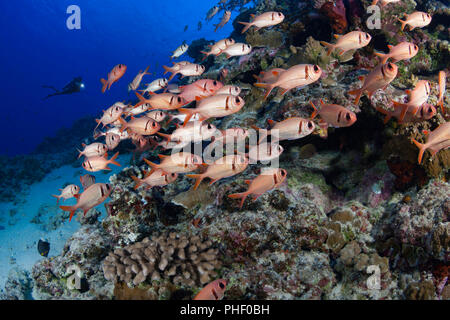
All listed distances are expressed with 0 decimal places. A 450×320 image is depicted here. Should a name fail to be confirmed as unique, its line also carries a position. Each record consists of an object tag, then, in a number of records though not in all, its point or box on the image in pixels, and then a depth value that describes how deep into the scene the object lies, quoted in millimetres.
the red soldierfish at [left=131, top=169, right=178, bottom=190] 3791
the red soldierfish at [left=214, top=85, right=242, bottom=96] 4020
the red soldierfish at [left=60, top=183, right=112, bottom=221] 3590
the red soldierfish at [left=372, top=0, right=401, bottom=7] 5725
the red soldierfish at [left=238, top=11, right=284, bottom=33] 5016
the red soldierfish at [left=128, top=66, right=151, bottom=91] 6145
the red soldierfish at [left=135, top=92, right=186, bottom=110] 3740
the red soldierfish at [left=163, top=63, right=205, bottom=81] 5520
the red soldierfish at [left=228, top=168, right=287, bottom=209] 2896
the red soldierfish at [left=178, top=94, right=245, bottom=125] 3094
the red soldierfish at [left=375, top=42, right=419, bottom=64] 3799
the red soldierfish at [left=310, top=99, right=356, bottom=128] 3162
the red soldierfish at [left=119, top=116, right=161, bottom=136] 3922
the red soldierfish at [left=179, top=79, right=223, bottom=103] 3945
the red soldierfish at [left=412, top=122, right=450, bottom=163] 2869
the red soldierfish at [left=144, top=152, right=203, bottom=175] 3328
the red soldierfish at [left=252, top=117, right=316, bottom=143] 3074
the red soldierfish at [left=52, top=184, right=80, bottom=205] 5164
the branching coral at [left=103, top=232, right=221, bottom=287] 3311
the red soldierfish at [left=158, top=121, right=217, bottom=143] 3355
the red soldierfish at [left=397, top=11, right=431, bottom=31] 4910
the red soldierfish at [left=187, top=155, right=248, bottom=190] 2887
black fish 6445
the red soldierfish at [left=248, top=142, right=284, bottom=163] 3010
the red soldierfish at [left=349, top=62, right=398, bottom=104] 3135
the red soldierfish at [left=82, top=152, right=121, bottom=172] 4434
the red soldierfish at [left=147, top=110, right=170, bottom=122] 4600
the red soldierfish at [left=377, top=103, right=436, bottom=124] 3501
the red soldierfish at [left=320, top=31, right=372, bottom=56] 3898
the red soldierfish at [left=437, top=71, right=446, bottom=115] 3595
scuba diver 10234
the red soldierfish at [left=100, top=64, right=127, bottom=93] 5314
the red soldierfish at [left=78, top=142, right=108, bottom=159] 5062
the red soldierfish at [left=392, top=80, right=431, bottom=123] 3287
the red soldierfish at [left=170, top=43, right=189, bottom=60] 7539
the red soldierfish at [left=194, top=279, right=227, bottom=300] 2645
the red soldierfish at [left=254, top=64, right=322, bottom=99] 3207
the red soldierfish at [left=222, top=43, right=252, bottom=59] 5215
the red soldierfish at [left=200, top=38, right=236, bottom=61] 5656
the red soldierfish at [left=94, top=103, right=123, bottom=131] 5172
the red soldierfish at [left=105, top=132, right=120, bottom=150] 5457
